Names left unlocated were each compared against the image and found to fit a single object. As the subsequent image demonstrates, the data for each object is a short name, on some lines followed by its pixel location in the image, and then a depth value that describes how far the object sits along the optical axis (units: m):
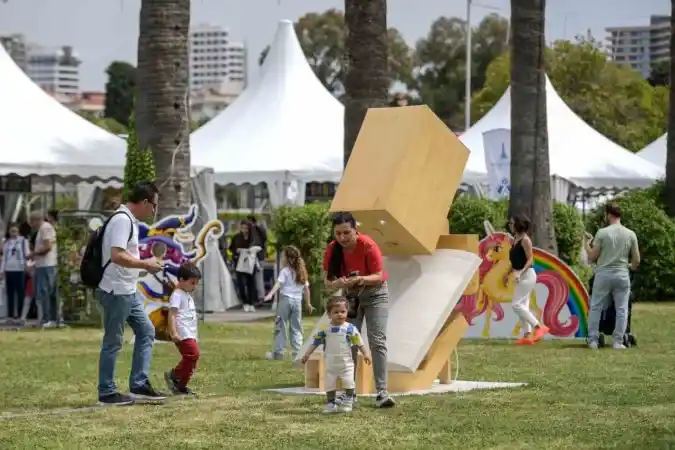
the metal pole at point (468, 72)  60.84
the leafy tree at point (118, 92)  134.25
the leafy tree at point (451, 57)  95.56
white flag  30.58
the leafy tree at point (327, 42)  94.50
